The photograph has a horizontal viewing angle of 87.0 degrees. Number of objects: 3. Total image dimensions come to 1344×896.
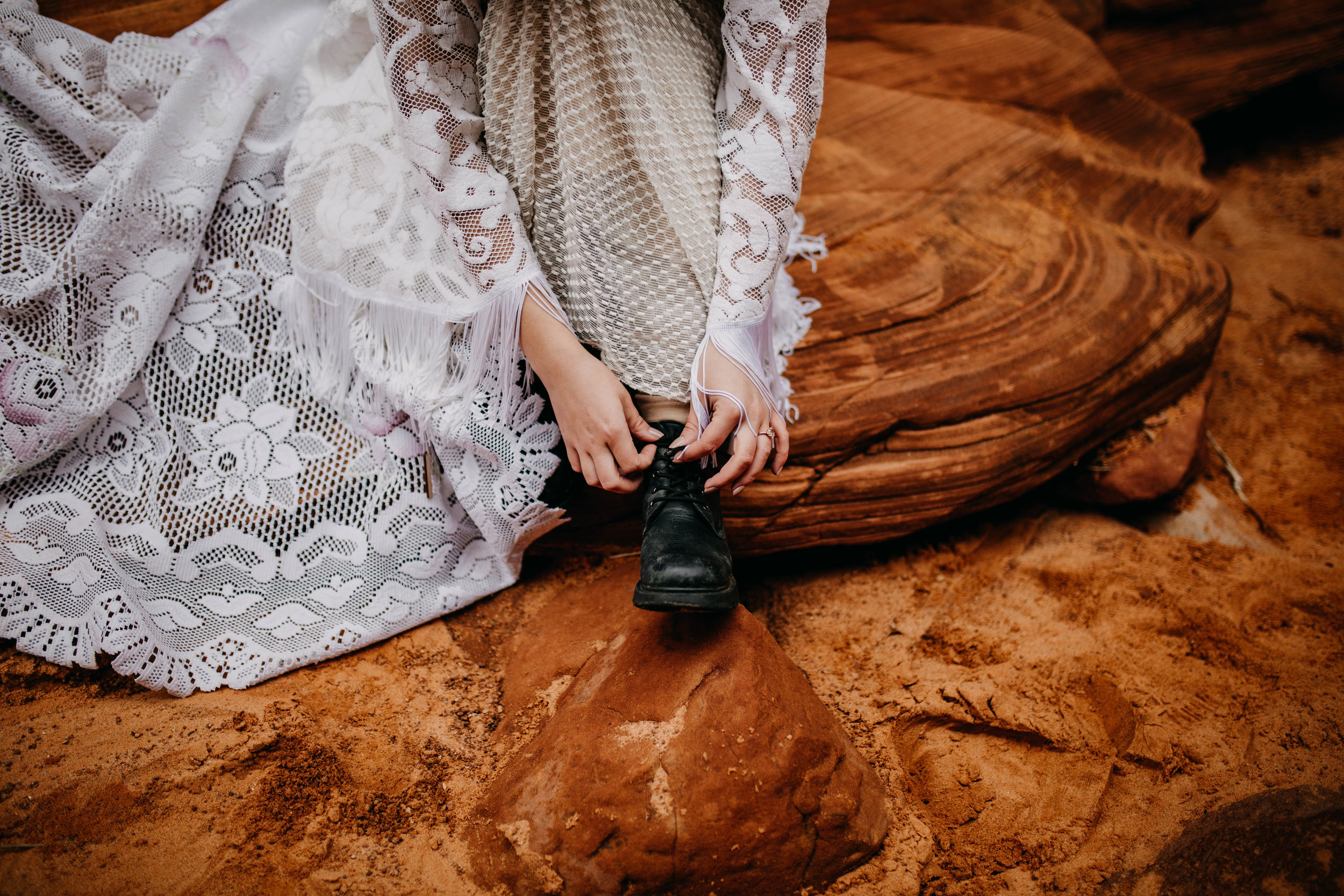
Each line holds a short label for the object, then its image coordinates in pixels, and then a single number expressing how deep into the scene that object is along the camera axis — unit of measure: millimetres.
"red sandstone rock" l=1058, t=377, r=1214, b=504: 1924
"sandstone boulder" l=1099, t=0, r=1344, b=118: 3371
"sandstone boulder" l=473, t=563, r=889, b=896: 1022
